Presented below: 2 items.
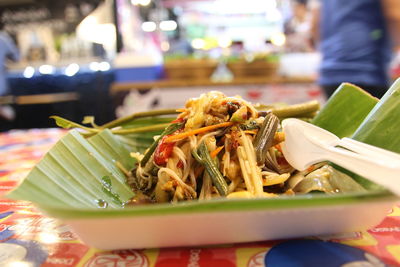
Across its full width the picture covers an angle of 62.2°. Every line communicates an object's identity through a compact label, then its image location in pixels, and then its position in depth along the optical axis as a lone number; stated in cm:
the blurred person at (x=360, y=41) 248
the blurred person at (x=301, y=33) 515
